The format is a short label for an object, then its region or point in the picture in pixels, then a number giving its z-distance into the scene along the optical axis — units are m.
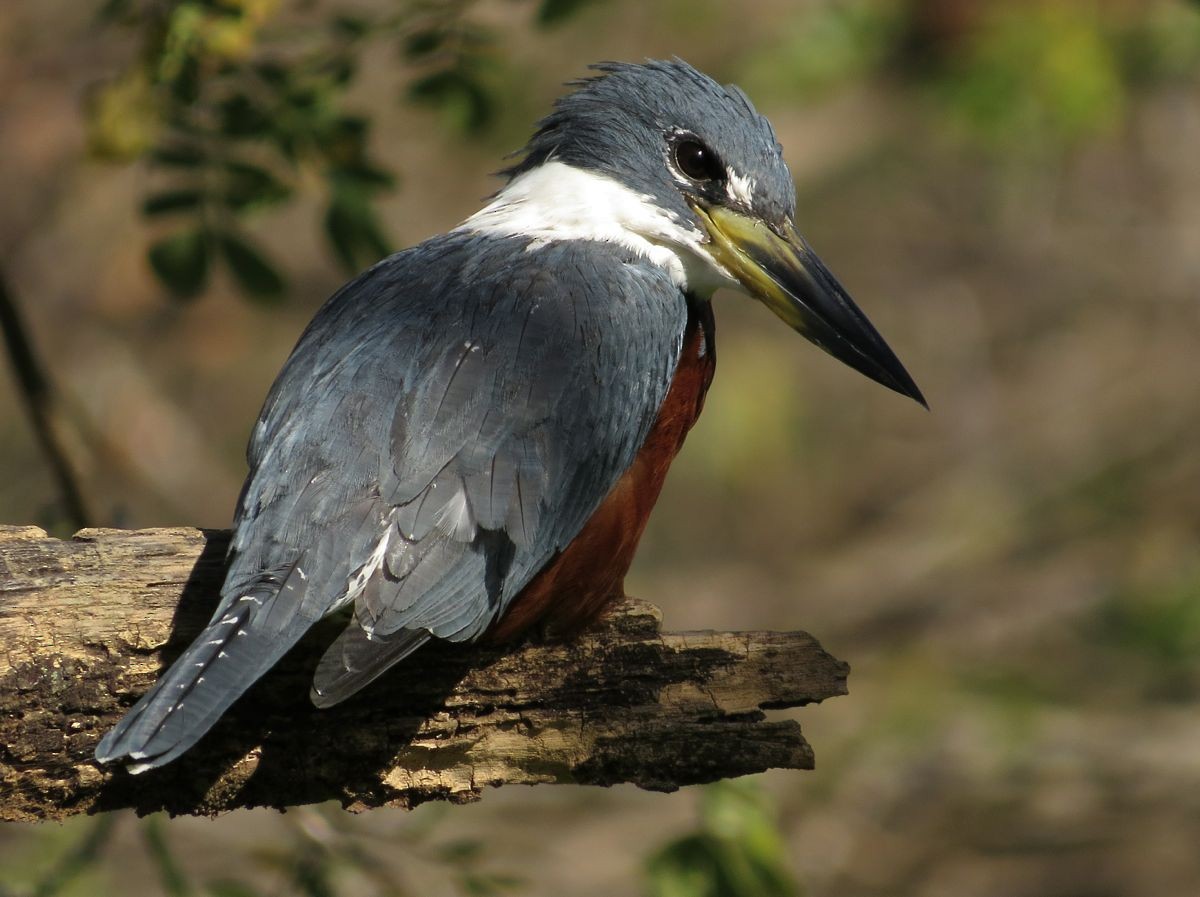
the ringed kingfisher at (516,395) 4.74
